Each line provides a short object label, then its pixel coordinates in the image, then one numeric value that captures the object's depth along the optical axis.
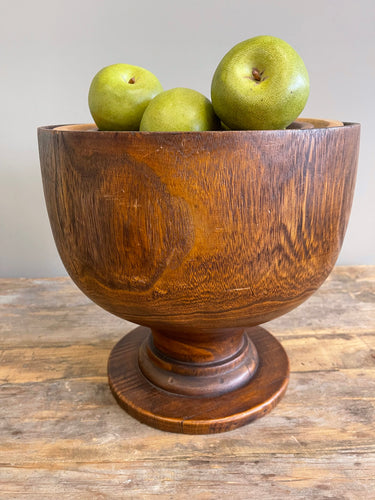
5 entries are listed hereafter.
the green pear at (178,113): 0.47
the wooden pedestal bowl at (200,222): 0.40
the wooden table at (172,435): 0.46
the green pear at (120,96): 0.53
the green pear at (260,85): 0.45
